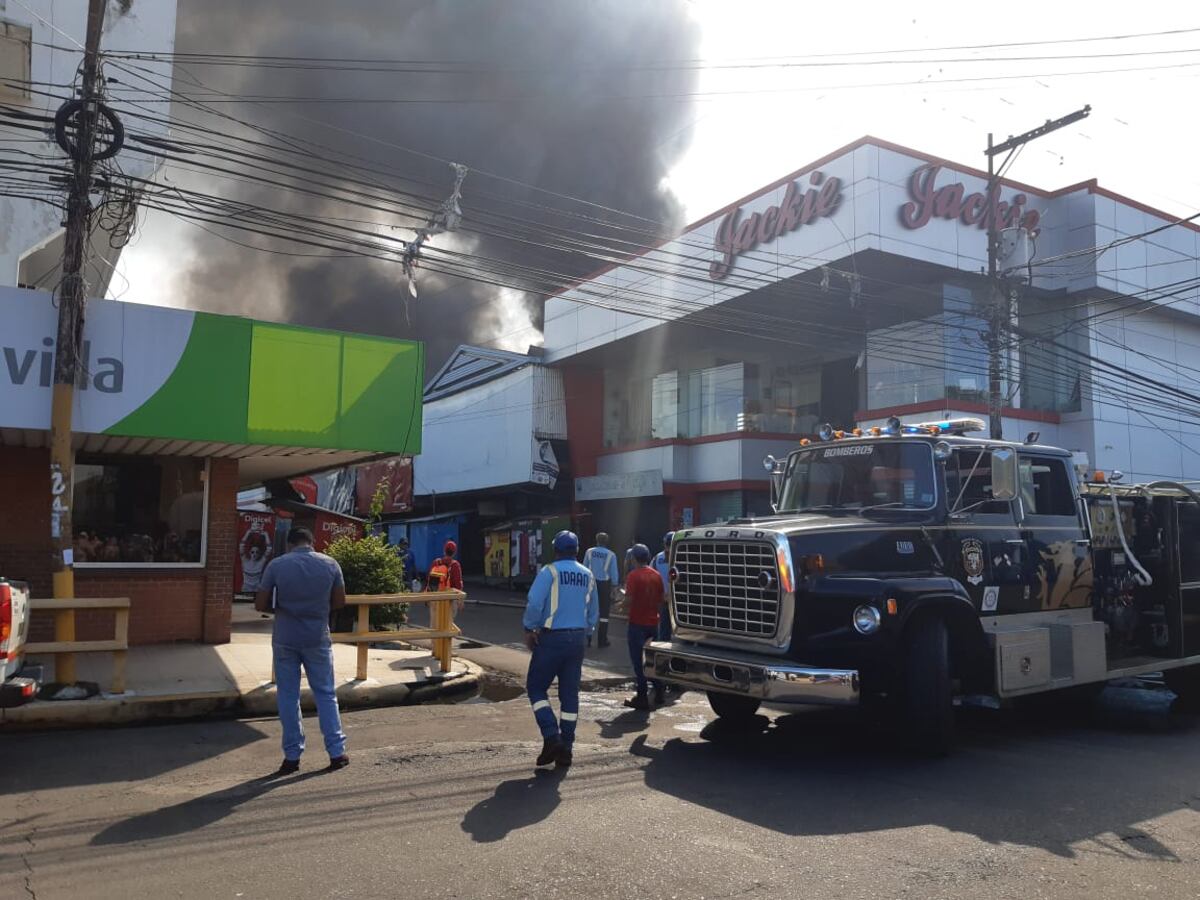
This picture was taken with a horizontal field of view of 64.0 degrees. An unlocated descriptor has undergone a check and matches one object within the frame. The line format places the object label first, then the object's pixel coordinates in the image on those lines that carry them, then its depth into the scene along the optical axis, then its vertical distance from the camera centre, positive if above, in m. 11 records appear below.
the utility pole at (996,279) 17.53 +5.01
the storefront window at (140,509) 11.57 +0.20
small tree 13.10 -0.58
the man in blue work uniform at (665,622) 10.28 -0.94
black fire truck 6.81 -0.35
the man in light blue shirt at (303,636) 6.54 -0.74
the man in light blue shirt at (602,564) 14.33 -0.46
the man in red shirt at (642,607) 9.70 -0.74
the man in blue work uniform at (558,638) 6.71 -0.74
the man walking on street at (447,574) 14.48 -0.66
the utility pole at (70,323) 8.88 +1.91
